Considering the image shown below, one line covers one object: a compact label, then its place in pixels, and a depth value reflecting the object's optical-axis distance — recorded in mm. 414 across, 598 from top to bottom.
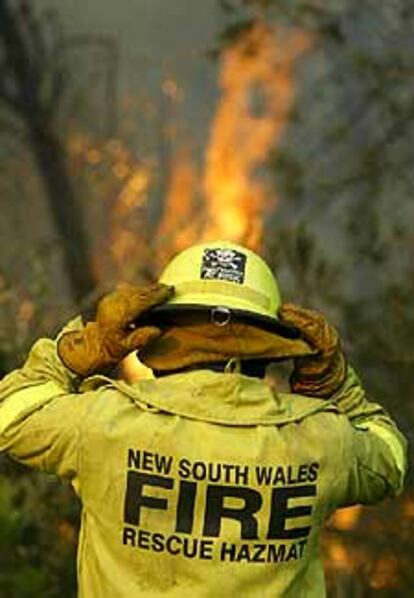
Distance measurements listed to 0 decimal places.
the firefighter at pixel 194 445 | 5469
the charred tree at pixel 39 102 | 19096
